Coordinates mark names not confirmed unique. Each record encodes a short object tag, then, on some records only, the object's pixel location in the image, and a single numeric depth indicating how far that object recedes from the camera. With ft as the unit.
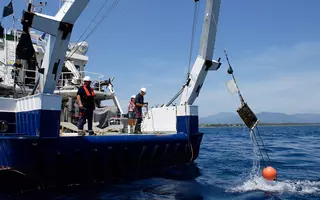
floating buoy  24.11
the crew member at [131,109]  36.86
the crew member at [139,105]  36.76
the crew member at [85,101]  27.37
